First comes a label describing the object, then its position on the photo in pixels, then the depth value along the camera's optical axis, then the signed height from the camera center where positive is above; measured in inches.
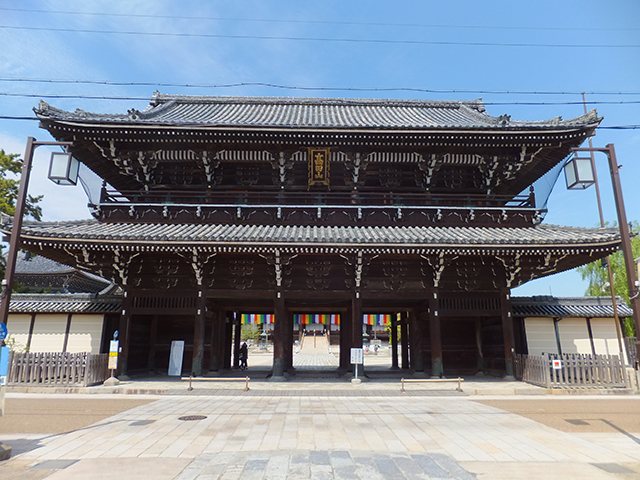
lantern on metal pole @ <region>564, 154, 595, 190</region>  410.6 +163.4
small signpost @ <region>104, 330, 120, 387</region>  526.3 -48.6
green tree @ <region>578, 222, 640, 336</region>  1135.0 +157.8
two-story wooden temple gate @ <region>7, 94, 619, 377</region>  537.6 +145.4
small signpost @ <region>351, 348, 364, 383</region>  544.0 -44.7
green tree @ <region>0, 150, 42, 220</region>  832.3 +303.1
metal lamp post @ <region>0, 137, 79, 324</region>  327.0 +142.5
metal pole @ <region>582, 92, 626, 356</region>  617.4 +7.4
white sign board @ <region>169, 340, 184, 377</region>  640.4 -59.0
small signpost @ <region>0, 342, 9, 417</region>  269.4 -33.5
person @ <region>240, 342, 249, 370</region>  829.8 -71.0
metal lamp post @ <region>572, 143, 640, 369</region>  358.3 +112.8
